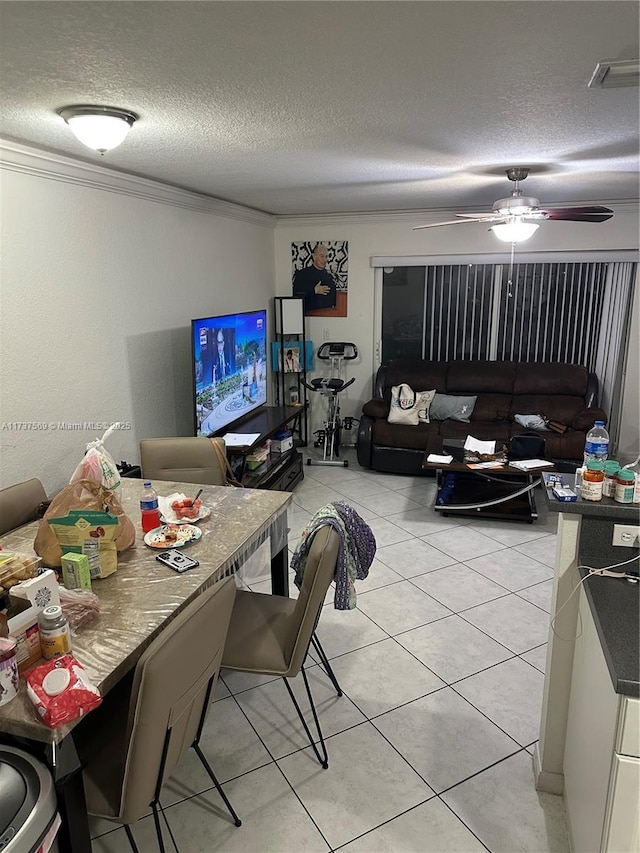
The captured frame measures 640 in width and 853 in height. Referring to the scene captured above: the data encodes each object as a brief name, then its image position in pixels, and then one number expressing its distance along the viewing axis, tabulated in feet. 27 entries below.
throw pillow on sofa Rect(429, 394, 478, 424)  17.67
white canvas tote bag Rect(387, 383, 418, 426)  17.63
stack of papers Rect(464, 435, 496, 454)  14.66
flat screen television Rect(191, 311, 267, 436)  12.83
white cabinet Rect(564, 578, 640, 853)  4.60
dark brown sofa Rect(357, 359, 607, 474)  16.93
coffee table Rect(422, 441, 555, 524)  13.94
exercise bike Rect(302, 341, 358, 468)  18.79
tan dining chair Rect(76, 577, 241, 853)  4.61
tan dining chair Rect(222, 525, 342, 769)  6.50
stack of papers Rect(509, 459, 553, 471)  13.76
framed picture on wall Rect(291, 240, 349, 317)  19.69
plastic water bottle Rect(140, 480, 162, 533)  7.61
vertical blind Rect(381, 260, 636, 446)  18.07
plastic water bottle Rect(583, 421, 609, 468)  6.31
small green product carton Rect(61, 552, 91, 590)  6.05
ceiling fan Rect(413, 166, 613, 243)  11.44
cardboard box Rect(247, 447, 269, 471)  14.32
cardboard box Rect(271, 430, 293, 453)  15.93
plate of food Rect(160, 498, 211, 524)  7.89
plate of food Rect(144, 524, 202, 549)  7.23
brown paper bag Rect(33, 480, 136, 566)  6.55
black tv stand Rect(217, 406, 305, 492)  13.63
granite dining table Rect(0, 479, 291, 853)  4.63
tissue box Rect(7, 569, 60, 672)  4.93
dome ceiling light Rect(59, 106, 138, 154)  7.30
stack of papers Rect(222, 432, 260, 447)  13.47
